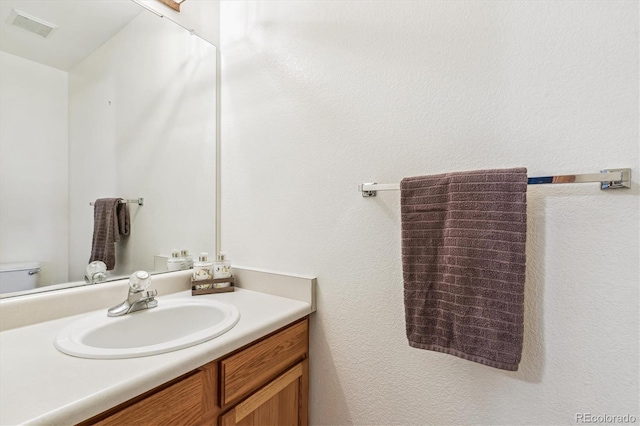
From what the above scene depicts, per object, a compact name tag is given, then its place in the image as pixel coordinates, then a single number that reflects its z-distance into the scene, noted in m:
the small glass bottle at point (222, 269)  1.26
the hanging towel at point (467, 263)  0.68
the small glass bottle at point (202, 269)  1.24
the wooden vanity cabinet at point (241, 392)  0.62
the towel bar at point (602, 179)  0.63
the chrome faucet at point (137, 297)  0.94
